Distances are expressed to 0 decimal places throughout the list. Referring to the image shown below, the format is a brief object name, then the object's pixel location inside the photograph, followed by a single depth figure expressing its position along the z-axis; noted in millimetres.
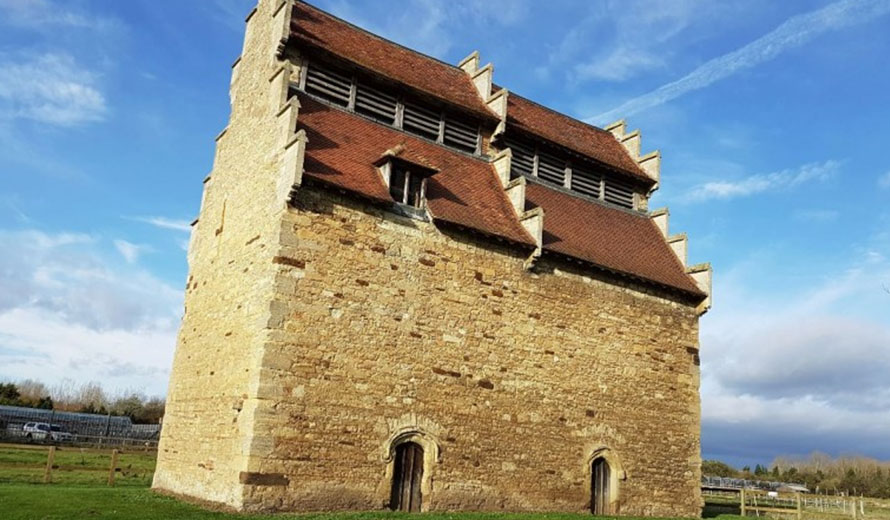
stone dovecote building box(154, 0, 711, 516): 13828
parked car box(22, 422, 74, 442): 35000
